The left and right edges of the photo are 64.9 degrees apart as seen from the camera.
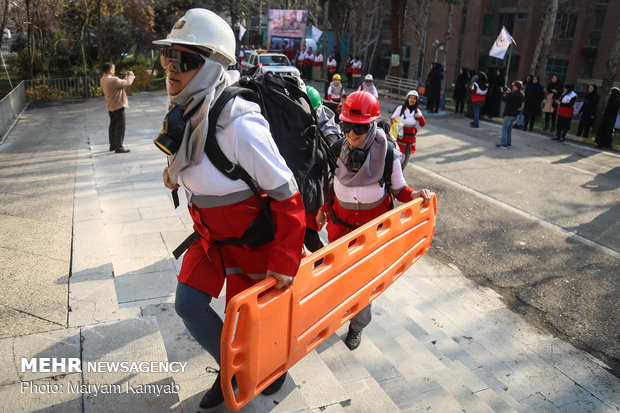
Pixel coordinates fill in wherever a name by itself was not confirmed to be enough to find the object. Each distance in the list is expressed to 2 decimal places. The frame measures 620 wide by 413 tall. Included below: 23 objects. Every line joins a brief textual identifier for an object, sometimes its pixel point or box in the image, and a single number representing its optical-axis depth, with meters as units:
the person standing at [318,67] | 28.84
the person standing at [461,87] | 18.09
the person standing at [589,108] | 14.49
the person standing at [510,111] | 12.38
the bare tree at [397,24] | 22.20
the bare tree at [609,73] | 14.34
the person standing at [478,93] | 15.35
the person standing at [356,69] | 24.81
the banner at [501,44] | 16.20
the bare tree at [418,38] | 20.95
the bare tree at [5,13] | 15.82
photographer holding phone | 9.40
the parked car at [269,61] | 21.94
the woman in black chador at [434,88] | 18.16
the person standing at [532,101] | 15.10
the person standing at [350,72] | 25.30
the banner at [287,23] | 30.62
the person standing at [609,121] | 12.89
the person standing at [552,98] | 15.36
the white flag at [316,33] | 28.98
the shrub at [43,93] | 17.30
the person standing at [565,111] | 13.51
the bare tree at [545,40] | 16.39
